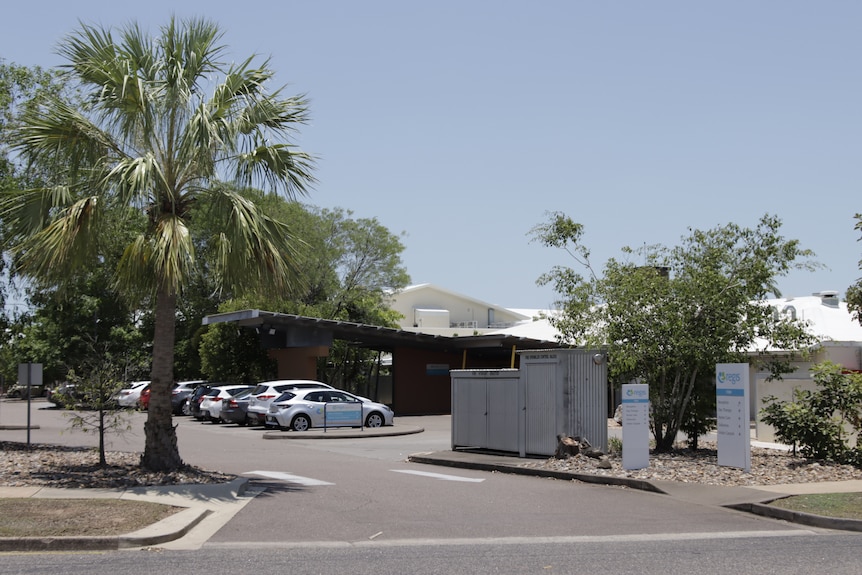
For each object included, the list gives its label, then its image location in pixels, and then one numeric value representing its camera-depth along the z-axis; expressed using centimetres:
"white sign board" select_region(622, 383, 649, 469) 1609
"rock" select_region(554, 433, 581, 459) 1747
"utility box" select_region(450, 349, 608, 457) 1776
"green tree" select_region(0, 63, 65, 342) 1889
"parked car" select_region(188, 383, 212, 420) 3601
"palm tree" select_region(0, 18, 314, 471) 1359
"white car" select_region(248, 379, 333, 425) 3031
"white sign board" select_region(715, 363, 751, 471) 1584
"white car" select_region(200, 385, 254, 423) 3425
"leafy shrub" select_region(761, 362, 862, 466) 1705
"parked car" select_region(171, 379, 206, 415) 3959
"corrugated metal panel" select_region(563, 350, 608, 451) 1764
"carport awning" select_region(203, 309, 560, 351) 3800
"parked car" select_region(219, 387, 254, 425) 3200
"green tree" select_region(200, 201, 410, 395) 4406
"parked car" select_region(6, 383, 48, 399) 7199
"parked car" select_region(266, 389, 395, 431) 2909
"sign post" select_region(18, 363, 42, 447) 2258
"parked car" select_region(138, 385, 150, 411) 3834
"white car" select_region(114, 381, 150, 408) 4148
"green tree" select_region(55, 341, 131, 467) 1484
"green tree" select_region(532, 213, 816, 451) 1753
